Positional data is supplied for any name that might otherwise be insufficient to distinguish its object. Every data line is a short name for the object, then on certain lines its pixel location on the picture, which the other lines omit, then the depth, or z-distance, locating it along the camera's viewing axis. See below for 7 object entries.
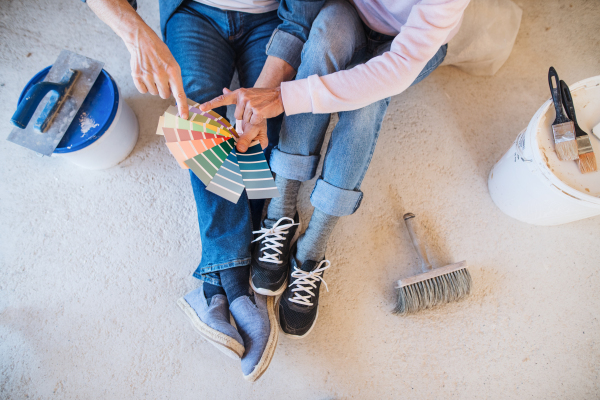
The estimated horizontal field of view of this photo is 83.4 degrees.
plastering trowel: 0.80
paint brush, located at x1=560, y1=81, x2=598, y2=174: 0.77
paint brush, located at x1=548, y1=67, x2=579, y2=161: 0.77
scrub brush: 0.87
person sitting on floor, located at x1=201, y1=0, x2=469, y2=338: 0.62
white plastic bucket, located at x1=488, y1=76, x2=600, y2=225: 0.76
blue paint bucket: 0.83
